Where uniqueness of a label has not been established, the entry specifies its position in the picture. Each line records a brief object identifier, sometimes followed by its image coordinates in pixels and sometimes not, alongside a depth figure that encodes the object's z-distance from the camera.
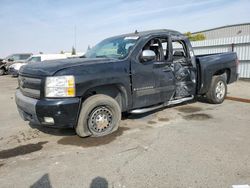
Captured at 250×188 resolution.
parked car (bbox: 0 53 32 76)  17.25
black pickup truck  3.18
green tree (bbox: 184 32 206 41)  23.42
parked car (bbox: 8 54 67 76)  14.69
